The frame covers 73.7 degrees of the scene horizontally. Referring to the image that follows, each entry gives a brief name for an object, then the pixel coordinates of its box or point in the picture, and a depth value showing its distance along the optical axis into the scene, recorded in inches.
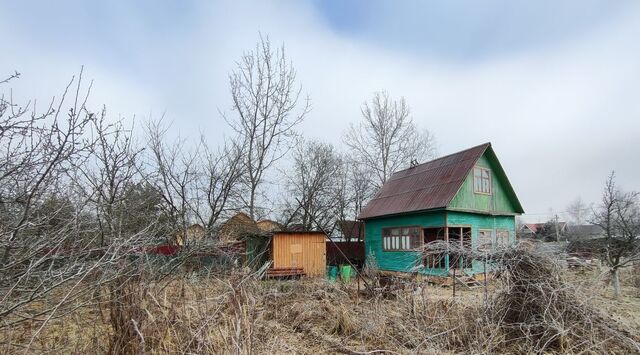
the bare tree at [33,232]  135.8
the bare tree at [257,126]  925.8
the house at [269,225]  1056.2
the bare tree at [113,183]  250.9
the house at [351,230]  1086.5
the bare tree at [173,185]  521.3
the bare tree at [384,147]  1241.8
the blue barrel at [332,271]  656.0
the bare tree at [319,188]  1149.7
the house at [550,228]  1115.8
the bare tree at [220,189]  681.6
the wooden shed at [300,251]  699.4
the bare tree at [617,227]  491.5
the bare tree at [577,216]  2245.2
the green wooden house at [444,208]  663.1
